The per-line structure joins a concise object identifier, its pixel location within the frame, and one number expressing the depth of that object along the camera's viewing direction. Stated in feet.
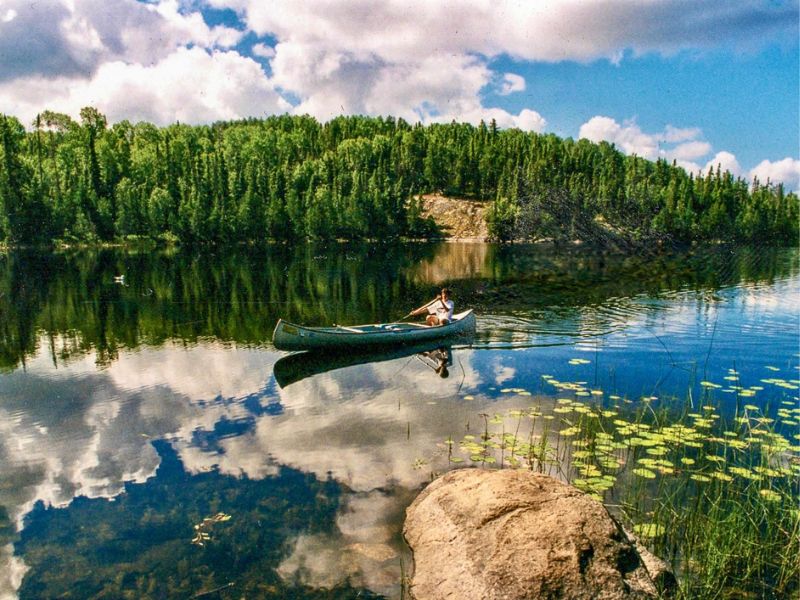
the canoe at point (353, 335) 76.89
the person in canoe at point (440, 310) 91.60
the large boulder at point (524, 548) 25.54
